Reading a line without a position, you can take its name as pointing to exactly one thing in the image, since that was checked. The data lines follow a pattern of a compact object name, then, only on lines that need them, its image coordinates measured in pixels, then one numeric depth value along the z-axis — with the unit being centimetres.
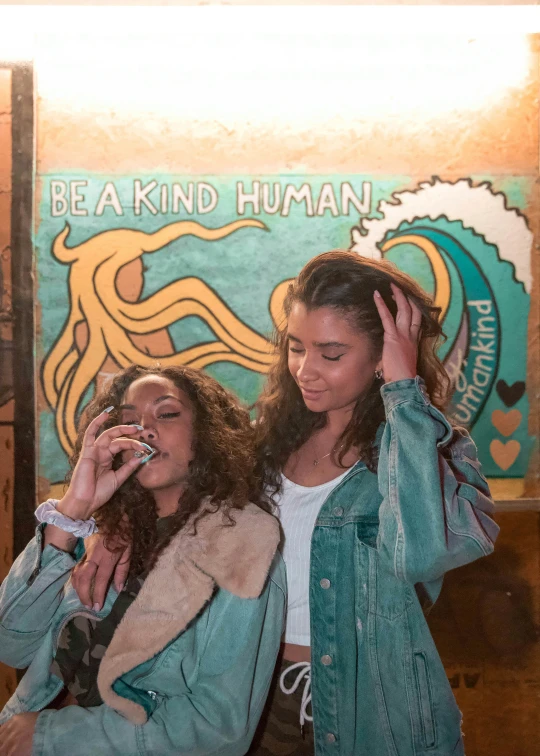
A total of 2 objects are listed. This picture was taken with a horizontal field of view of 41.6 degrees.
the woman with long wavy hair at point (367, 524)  158
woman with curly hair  153
